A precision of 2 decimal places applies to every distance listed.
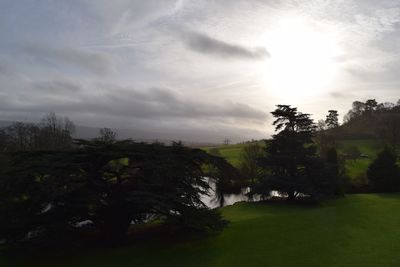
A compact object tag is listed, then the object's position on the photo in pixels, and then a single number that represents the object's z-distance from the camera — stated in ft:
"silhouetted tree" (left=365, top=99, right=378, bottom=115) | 357.61
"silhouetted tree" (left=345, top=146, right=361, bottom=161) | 188.03
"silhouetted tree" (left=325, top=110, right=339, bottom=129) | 290.44
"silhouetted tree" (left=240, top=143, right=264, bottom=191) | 156.46
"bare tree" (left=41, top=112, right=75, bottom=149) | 167.75
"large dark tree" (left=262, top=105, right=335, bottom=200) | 100.42
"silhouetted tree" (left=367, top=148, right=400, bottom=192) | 120.37
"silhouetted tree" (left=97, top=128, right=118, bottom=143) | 173.16
